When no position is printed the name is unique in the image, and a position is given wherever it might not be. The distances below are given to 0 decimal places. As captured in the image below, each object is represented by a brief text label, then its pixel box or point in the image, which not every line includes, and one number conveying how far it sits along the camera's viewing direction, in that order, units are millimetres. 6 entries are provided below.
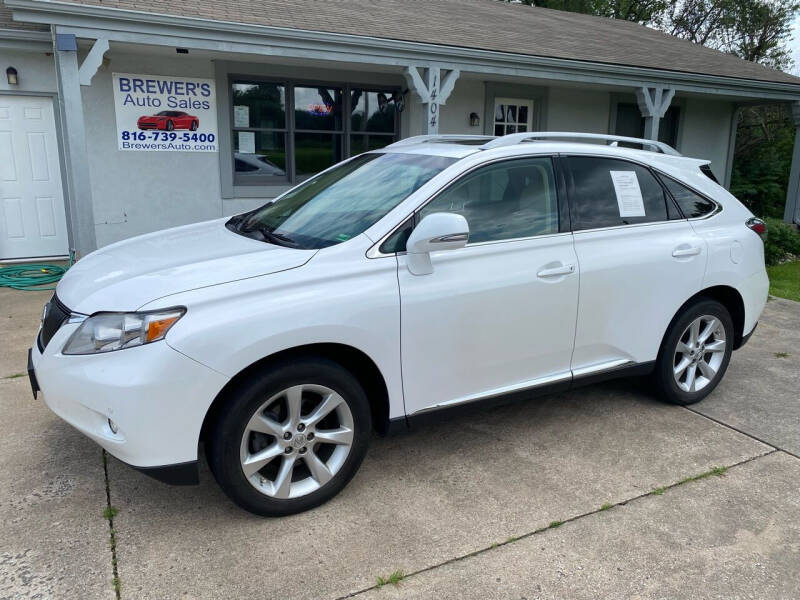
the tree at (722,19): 23453
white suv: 2631
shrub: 10336
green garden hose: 7450
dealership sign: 8719
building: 7098
